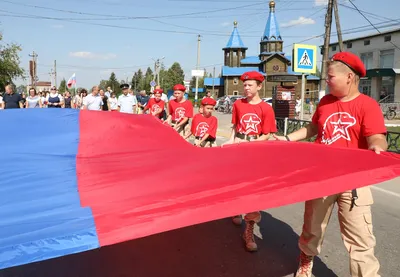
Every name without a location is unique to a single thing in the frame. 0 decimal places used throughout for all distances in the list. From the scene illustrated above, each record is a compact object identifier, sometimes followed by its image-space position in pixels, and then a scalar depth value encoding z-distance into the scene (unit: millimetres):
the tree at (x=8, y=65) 38031
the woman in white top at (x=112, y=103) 16559
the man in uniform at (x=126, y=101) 11867
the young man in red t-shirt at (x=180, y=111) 7086
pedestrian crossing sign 11180
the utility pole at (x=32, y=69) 45934
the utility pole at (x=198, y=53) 42369
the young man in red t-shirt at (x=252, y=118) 3850
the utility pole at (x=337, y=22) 18984
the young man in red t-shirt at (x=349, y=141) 2582
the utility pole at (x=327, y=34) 17312
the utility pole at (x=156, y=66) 59438
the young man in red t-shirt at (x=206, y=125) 6047
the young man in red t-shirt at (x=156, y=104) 8680
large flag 1777
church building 66812
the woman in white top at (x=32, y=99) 13789
